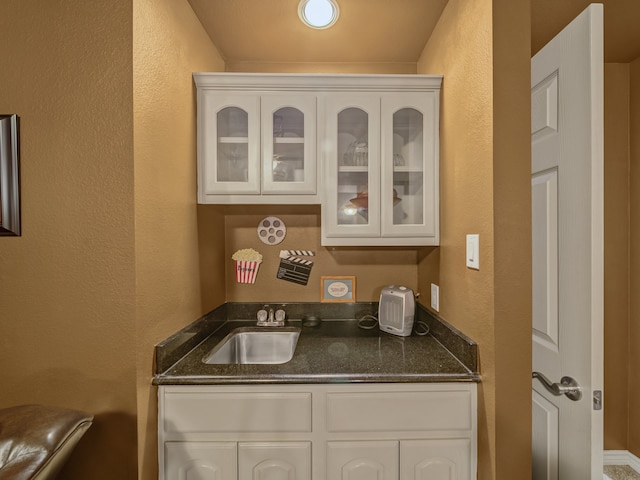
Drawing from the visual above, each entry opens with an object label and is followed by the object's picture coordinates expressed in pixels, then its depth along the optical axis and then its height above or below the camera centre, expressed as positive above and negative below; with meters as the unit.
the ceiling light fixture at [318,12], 1.49 +1.10
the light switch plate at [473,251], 1.19 -0.05
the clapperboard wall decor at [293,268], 2.00 -0.18
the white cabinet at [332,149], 1.61 +0.46
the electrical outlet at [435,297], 1.61 -0.30
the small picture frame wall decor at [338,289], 2.00 -0.32
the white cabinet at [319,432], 1.20 -0.74
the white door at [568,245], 0.93 -0.02
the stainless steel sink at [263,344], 1.81 -0.61
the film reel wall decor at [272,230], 2.00 +0.06
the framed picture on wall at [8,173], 1.09 +0.23
